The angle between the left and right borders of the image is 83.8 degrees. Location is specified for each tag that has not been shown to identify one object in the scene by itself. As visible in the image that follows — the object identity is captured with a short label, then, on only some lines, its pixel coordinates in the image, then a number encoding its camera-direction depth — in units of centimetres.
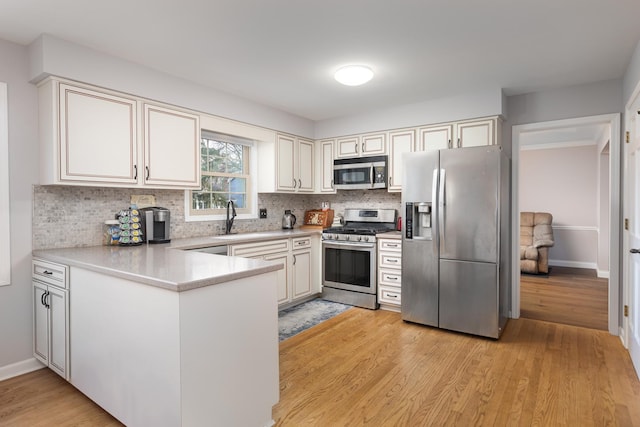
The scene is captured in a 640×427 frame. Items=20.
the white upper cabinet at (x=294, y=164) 432
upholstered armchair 583
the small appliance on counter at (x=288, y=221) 466
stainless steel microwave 422
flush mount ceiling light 292
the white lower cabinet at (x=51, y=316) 225
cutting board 487
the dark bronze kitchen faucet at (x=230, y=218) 392
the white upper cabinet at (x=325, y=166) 470
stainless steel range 399
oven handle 398
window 381
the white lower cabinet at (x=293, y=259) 354
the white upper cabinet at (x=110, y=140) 247
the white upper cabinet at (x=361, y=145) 426
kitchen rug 339
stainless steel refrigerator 311
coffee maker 301
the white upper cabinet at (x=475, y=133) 352
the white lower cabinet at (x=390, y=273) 383
